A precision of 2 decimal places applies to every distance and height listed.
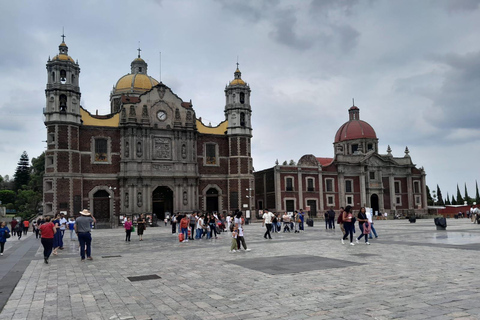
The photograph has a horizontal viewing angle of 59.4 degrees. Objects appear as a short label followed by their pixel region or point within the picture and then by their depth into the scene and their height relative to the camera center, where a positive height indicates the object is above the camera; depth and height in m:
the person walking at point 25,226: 33.49 -1.33
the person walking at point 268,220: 21.03 -0.87
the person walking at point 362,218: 17.30 -0.78
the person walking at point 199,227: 23.25 -1.23
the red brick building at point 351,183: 57.03 +2.52
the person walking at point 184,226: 21.25 -1.05
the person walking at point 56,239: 16.02 -1.19
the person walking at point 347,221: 17.32 -0.87
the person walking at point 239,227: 15.53 -0.87
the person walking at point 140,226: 23.33 -1.08
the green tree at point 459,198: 97.21 -0.33
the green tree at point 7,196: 92.56 +3.22
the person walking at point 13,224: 29.04 -0.94
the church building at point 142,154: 44.75 +6.03
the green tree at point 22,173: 97.81 +8.72
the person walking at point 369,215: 18.43 -0.71
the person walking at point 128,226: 22.28 -1.04
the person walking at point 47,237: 13.49 -0.89
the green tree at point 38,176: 81.94 +6.75
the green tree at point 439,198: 97.01 -0.19
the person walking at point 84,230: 13.68 -0.71
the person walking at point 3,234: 16.25 -0.89
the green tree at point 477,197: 99.07 -0.24
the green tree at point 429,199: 89.49 -0.32
